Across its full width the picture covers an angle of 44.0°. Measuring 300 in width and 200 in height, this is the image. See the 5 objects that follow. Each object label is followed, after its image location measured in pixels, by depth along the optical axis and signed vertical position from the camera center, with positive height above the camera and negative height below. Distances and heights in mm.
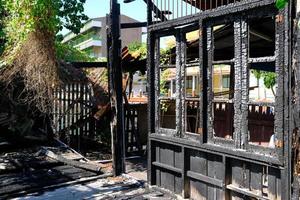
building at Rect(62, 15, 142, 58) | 69125 +9977
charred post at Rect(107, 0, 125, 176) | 8820 -58
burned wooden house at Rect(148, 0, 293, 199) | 4734 -418
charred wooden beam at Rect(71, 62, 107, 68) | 10750 +744
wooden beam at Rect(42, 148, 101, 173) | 8992 -1879
